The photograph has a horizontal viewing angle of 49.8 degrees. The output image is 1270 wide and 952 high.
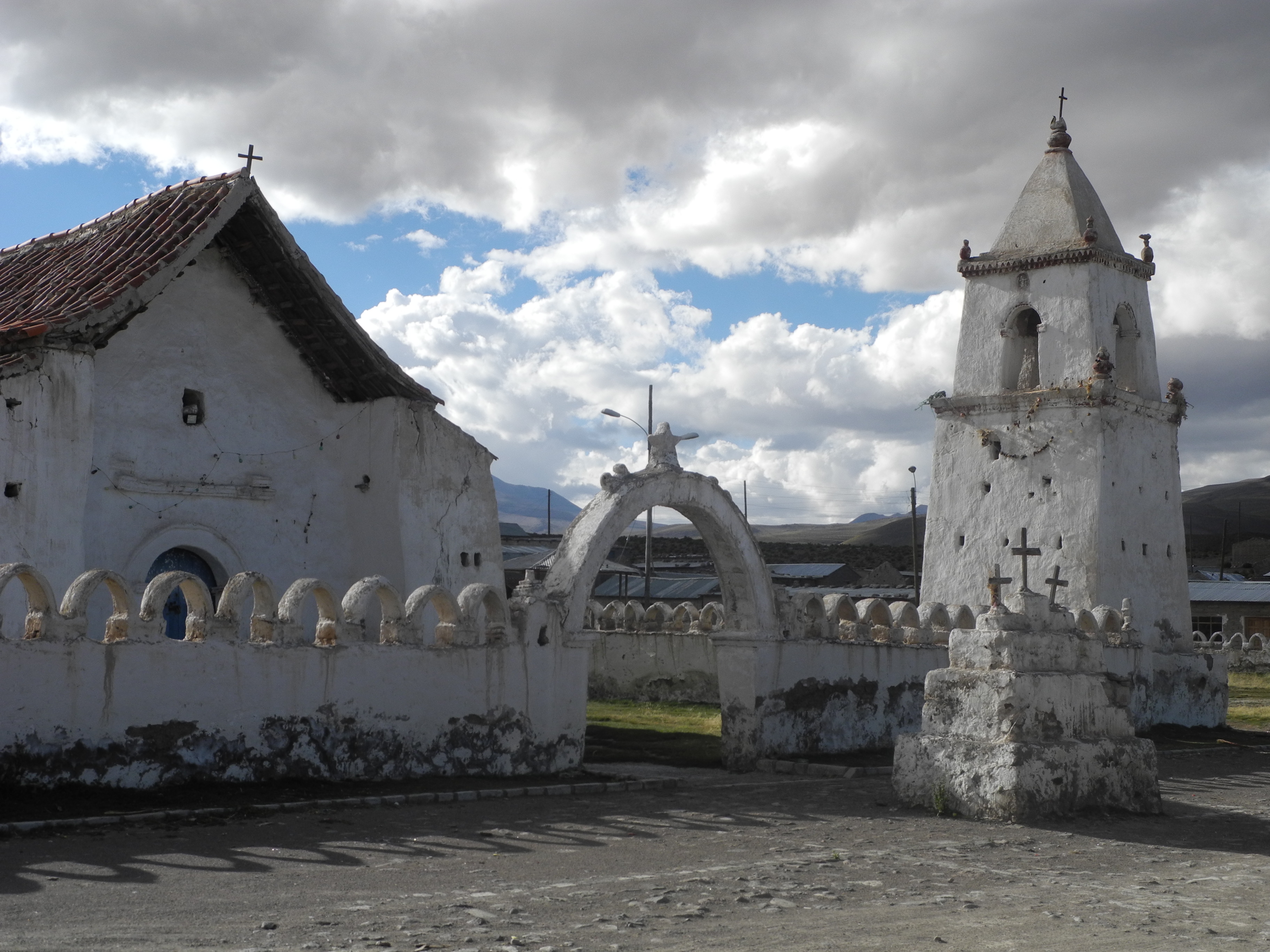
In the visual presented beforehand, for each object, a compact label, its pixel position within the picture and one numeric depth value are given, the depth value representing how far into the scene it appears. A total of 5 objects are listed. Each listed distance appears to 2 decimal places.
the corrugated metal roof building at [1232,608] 42.12
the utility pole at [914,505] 37.06
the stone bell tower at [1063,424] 23.70
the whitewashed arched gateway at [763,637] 13.88
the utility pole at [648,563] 33.75
